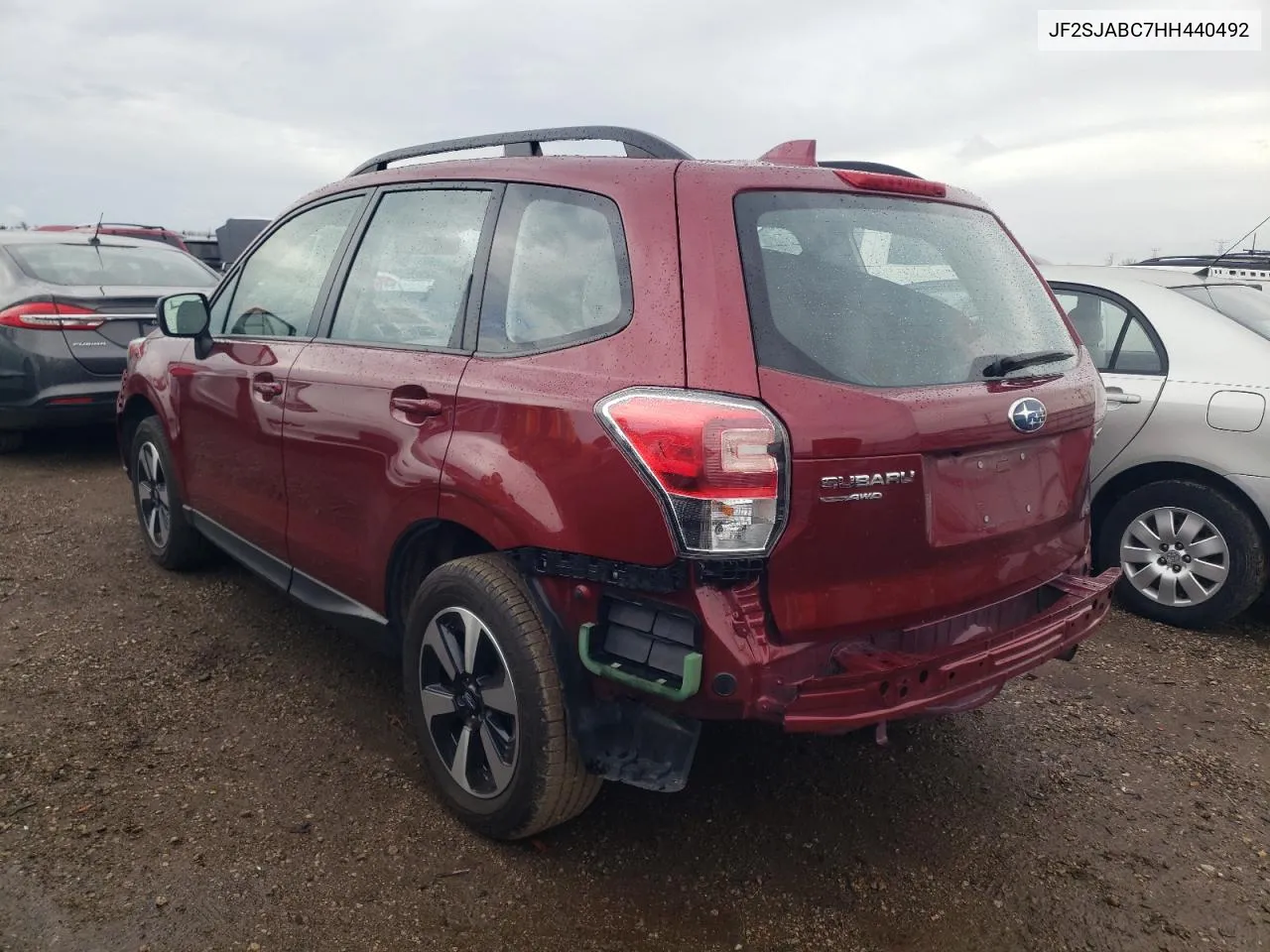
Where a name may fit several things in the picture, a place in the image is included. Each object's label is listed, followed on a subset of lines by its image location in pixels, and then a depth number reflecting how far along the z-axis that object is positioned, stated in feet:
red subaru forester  6.93
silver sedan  13.51
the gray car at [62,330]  20.75
